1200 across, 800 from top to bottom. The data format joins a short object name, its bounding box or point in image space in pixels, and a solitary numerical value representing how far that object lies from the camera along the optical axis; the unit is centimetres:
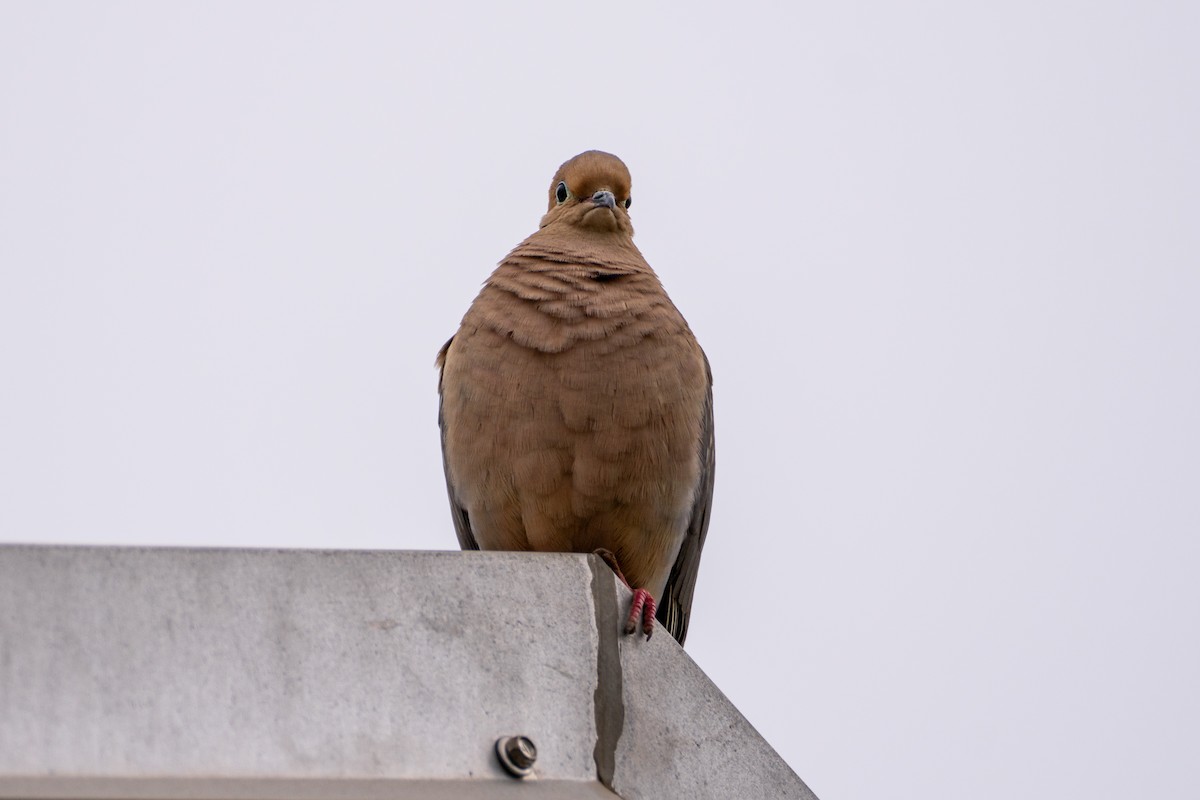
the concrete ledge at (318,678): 664
